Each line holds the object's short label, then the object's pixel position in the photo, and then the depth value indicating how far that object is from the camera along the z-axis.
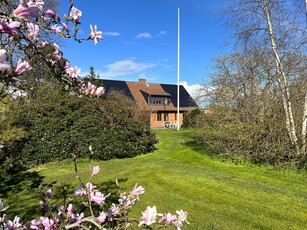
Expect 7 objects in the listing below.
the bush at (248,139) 8.99
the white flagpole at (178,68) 29.34
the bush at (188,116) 26.20
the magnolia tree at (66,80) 1.78
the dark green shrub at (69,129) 10.24
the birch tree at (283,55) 8.73
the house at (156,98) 34.62
